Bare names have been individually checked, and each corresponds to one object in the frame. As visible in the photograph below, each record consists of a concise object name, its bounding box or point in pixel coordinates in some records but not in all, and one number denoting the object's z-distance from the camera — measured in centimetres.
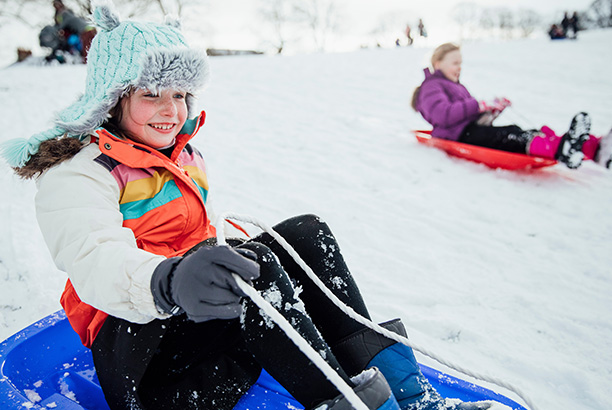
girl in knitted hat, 102
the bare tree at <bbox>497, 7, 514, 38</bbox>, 3938
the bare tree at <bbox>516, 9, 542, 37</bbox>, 3816
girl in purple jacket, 328
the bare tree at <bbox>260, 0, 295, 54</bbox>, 3316
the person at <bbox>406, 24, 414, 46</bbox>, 2012
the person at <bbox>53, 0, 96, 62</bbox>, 1055
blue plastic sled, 131
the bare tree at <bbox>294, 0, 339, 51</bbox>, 3457
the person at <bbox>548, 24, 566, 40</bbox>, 1360
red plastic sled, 348
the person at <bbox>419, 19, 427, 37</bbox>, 2079
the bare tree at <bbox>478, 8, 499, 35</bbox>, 4059
